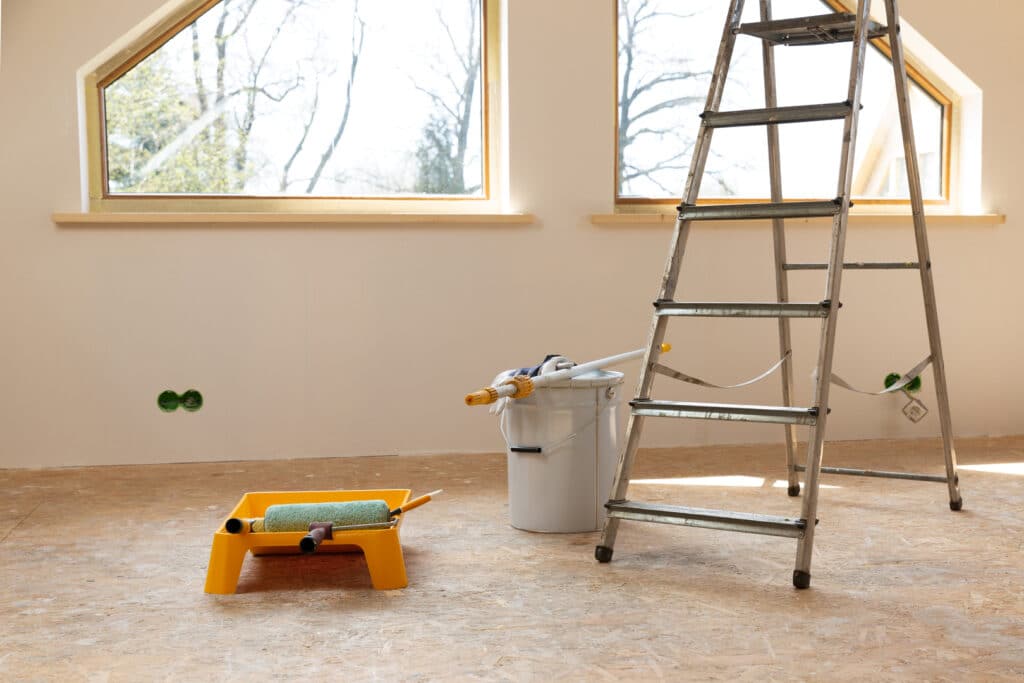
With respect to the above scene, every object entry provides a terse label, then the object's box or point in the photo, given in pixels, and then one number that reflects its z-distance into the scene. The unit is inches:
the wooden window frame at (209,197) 151.3
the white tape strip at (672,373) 102.3
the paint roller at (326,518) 92.2
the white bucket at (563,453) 110.5
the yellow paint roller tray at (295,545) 90.4
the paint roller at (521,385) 102.1
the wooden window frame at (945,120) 168.7
